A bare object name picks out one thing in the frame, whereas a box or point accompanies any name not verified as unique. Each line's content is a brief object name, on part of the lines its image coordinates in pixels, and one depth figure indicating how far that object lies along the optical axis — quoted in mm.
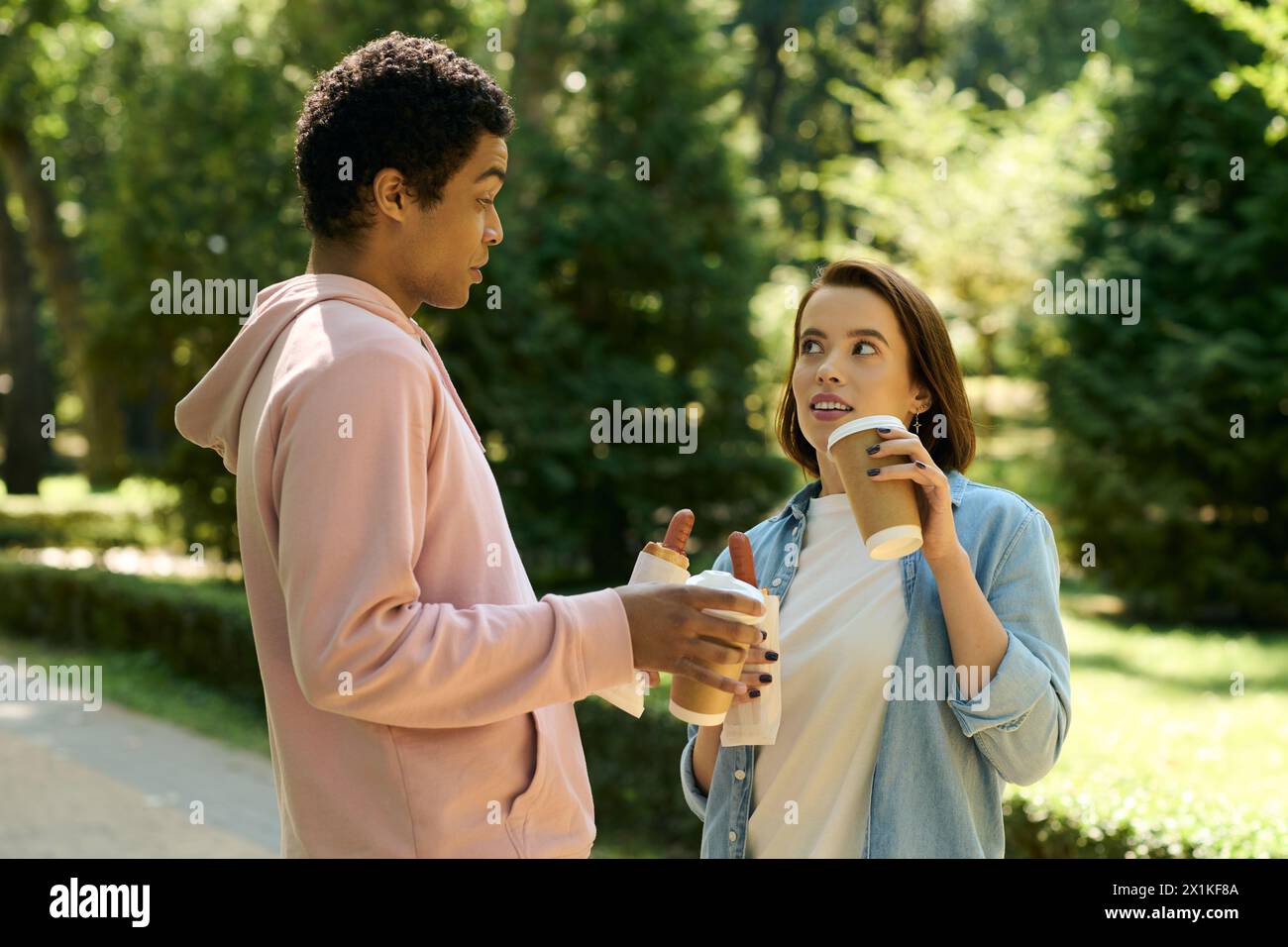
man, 1756
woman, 2354
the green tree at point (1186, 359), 13297
